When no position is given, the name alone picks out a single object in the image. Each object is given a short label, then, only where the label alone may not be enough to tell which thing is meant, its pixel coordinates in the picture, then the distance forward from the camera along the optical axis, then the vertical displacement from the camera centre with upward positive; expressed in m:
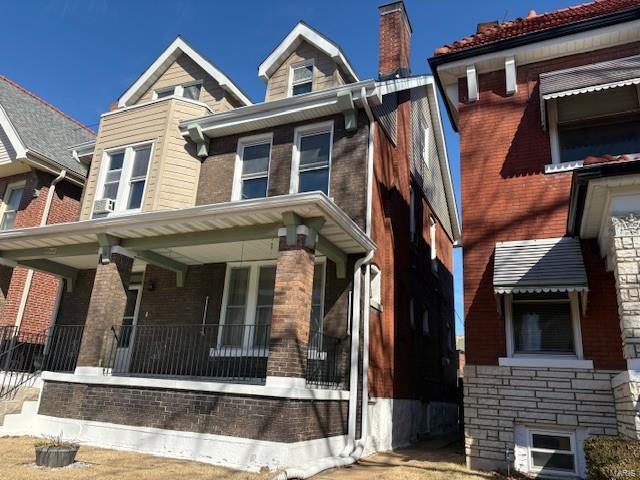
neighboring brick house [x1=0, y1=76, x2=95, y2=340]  14.26 +5.50
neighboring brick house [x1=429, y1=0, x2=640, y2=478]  7.04 +2.59
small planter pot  6.31 -1.13
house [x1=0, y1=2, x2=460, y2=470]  7.48 +2.39
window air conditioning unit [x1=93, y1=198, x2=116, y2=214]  12.28 +4.08
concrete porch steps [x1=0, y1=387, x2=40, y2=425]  8.85 -0.65
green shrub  4.53 -0.55
